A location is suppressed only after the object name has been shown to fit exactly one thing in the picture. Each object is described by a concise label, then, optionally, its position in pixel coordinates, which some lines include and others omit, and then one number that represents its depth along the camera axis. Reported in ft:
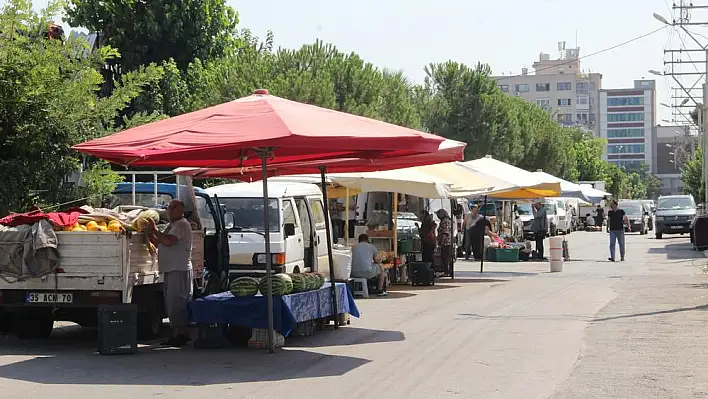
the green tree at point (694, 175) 229.82
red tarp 43.11
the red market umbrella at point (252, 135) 39.42
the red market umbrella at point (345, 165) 47.03
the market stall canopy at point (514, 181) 88.22
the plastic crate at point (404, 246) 82.99
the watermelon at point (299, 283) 45.69
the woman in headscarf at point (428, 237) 83.87
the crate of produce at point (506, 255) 113.91
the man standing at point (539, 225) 114.21
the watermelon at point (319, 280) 48.21
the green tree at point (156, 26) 144.66
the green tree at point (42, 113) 53.98
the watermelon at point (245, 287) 44.06
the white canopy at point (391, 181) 70.03
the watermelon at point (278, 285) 43.83
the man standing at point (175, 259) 43.68
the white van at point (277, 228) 59.52
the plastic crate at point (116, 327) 41.29
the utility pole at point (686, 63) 140.97
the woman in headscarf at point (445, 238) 84.38
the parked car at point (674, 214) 165.48
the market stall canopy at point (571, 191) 131.75
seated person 68.85
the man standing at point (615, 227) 110.32
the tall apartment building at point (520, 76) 625.57
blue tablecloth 43.50
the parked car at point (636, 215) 207.10
